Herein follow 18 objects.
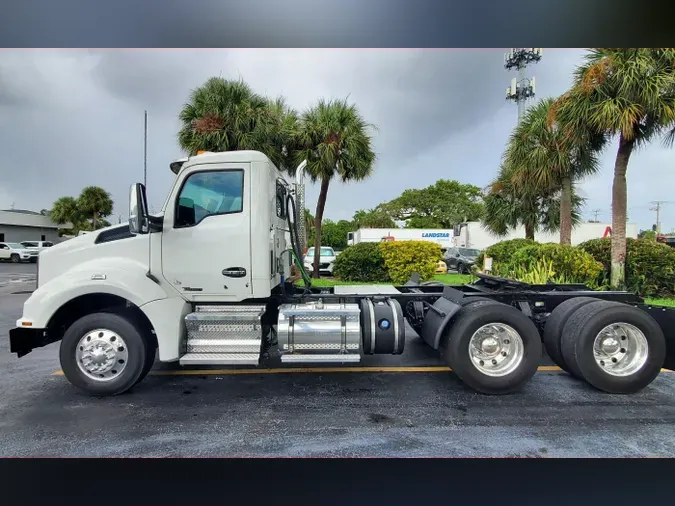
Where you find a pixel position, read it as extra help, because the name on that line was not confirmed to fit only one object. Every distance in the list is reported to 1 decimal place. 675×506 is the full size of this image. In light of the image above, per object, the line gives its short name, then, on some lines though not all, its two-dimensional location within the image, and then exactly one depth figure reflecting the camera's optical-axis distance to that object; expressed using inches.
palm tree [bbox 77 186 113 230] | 1393.9
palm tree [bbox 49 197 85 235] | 1438.2
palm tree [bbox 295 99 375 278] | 550.0
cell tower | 1491.1
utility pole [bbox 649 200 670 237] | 2363.7
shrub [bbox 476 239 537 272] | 554.5
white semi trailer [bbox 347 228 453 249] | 1364.4
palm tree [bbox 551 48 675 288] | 373.1
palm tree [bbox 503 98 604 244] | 505.4
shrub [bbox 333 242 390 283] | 571.5
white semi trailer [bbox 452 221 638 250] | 1151.6
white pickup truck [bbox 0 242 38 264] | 1159.0
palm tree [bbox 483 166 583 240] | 757.3
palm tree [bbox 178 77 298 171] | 496.7
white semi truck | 176.9
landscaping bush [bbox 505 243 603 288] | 397.7
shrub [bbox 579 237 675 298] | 422.6
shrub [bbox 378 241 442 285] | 551.2
